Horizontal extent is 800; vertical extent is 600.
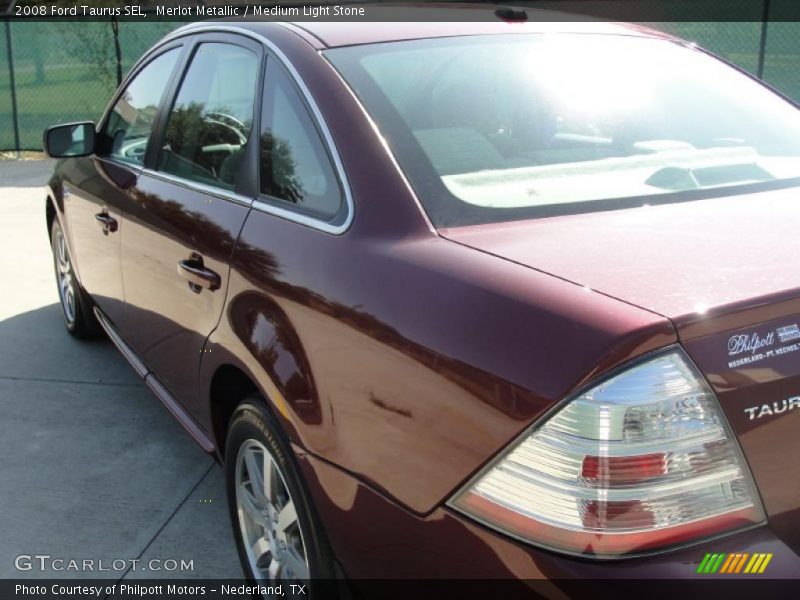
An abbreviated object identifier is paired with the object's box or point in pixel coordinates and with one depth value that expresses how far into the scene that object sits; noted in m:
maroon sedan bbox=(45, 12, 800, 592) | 1.49
